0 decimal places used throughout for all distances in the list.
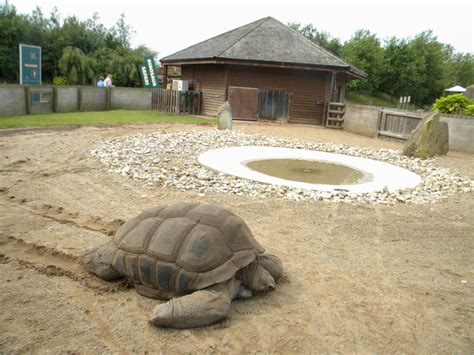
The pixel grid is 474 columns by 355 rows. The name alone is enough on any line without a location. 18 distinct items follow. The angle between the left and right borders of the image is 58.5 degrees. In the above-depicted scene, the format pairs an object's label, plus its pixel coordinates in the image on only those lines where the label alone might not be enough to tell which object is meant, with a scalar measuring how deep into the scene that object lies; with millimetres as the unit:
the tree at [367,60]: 52344
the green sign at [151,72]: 30191
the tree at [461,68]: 71969
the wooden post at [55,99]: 19734
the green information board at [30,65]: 21438
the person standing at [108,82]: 25256
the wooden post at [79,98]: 21308
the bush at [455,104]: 17969
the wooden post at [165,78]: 29066
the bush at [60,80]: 37000
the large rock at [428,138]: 13328
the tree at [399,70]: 53688
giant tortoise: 3541
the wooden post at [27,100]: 18186
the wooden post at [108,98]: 23125
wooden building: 22031
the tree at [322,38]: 59128
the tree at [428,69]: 55969
